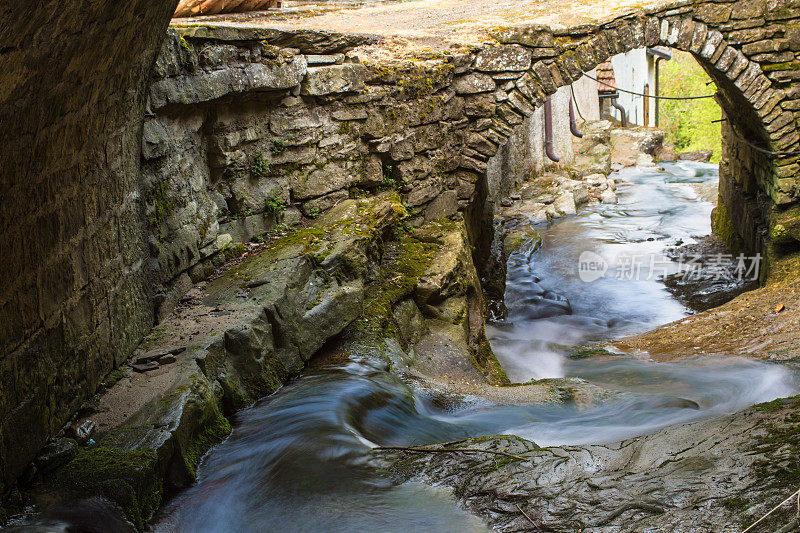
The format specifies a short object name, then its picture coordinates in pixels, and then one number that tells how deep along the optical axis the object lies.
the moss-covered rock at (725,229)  8.58
